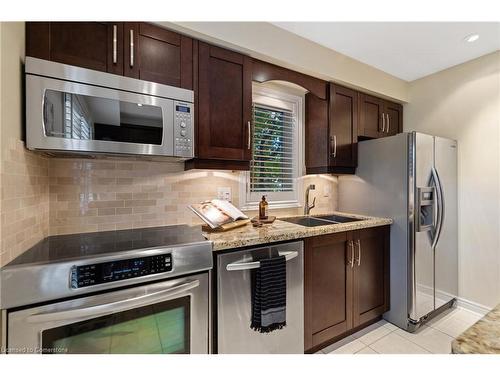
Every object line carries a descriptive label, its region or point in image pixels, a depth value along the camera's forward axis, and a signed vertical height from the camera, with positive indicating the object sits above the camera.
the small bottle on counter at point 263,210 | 1.87 -0.21
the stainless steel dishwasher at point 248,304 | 1.26 -0.71
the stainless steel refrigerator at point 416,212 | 1.93 -0.24
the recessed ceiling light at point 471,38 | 1.91 +1.27
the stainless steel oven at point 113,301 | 0.84 -0.49
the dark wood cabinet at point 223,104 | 1.52 +0.58
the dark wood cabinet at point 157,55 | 1.30 +0.80
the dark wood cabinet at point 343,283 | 1.60 -0.78
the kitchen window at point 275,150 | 2.16 +0.37
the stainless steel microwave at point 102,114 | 1.07 +0.39
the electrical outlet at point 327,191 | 2.53 -0.06
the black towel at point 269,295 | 1.33 -0.66
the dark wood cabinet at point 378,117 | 2.39 +0.77
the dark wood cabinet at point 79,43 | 1.11 +0.75
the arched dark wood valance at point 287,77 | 1.80 +0.94
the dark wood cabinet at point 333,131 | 2.21 +0.55
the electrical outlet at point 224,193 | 1.91 -0.07
